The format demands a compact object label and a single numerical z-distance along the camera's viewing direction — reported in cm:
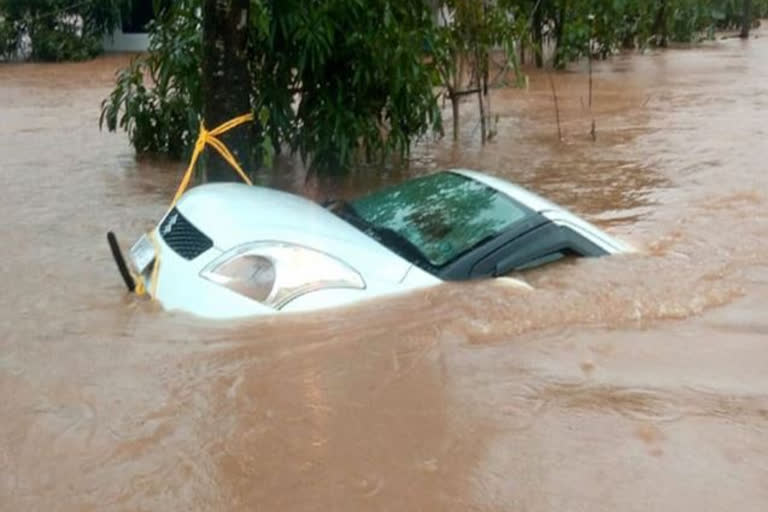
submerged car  477
